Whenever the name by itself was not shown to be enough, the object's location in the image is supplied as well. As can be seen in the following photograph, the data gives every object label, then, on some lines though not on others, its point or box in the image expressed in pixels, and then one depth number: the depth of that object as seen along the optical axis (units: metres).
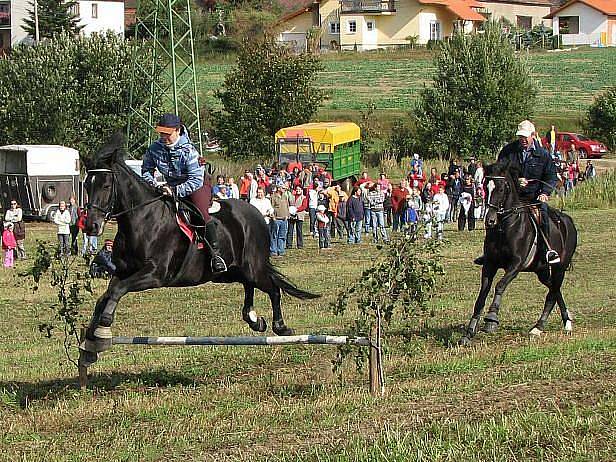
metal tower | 48.12
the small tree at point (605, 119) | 65.44
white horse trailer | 42.41
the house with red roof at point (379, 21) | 111.19
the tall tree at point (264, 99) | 58.75
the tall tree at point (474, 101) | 60.38
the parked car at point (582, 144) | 60.47
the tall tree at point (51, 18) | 92.44
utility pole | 86.75
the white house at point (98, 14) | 105.06
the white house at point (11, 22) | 101.94
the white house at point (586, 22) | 120.44
